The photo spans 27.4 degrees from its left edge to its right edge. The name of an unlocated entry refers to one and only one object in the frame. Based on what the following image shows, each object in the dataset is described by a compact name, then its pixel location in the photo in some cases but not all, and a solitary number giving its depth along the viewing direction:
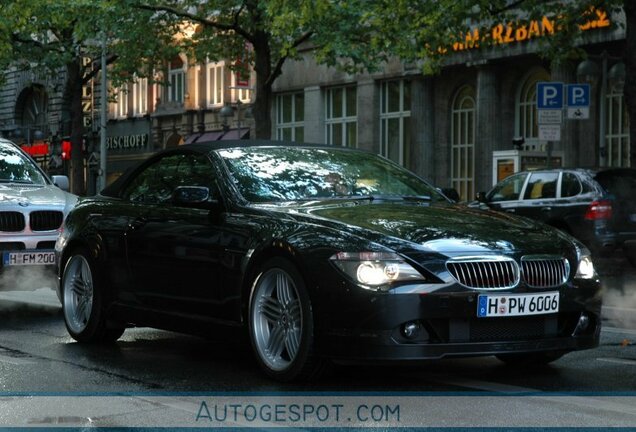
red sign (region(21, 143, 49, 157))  58.81
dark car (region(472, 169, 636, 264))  19.55
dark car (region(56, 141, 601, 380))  6.85
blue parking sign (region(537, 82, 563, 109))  22.52
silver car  12.19
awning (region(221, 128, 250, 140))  43.25
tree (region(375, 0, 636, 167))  20.33
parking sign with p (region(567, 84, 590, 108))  22.83
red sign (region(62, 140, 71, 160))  46.14
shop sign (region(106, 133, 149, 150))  52.85
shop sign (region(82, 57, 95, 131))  56.09
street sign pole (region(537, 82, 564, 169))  22.28
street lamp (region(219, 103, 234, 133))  43.59
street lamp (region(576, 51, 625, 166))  26.48
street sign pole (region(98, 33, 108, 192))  45.20
